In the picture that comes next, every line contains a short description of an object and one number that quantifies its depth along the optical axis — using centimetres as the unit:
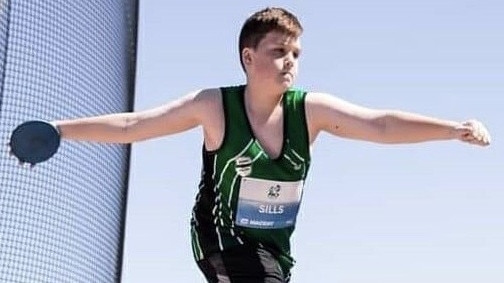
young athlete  864
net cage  1559
